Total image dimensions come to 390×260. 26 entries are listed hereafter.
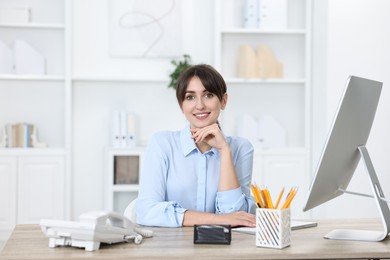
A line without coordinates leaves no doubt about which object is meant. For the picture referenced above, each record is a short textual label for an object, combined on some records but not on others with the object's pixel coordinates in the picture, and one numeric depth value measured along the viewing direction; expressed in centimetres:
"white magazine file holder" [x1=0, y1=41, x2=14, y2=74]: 498
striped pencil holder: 190
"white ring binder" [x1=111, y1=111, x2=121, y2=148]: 512
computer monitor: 196
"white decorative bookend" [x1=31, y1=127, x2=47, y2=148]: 505
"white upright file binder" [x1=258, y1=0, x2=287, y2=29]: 524
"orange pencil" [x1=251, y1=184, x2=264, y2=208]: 195
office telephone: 182
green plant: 511
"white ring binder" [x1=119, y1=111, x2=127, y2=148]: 512
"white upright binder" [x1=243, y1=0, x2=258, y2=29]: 524
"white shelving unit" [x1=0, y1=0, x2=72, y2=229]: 496
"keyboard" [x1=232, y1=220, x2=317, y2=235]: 217
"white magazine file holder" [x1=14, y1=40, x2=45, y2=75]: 500
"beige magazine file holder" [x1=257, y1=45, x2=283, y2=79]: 524
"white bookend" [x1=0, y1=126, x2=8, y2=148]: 501
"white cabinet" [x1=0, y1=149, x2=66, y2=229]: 495
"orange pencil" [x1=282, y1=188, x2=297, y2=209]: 195
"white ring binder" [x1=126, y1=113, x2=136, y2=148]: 514
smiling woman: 250
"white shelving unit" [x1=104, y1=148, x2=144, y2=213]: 507
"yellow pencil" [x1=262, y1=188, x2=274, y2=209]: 196
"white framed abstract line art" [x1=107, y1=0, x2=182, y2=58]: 527
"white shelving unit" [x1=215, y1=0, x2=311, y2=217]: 520
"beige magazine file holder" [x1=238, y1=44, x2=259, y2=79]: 520
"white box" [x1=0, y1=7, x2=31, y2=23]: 509
